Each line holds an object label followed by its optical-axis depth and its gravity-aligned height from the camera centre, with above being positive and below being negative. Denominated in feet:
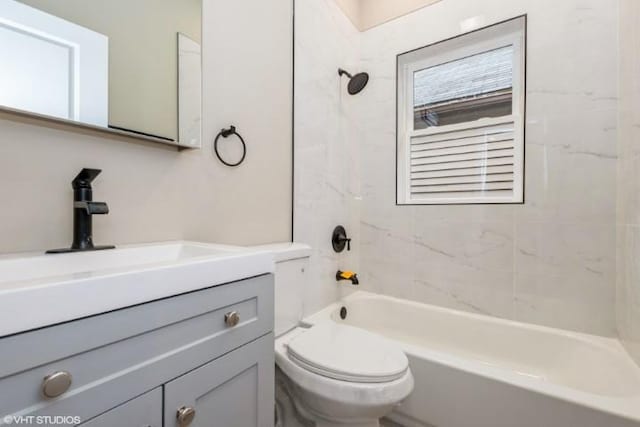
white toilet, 3.23 -1.85
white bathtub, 3.34 -2.36
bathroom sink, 2.21 -0.46
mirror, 2.49 +1.48
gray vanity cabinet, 1.41 -0.96
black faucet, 2.65 -0.03
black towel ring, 4.07 +1.07
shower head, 6.31 +2.86
